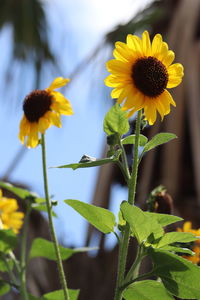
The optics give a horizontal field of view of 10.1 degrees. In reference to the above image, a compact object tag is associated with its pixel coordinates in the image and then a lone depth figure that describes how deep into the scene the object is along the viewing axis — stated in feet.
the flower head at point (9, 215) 6.40
